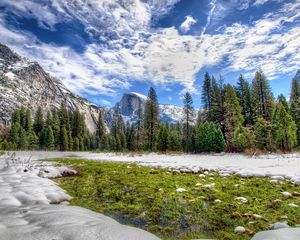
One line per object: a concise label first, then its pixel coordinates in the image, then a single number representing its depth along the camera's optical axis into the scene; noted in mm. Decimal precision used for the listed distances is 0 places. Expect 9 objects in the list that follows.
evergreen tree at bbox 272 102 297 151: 31223
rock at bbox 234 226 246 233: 3651
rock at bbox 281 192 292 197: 5300
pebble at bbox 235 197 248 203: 5129
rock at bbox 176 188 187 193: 6272
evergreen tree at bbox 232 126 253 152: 30609
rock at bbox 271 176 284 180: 7354
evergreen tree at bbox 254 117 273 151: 30437
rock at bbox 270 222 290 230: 3602
